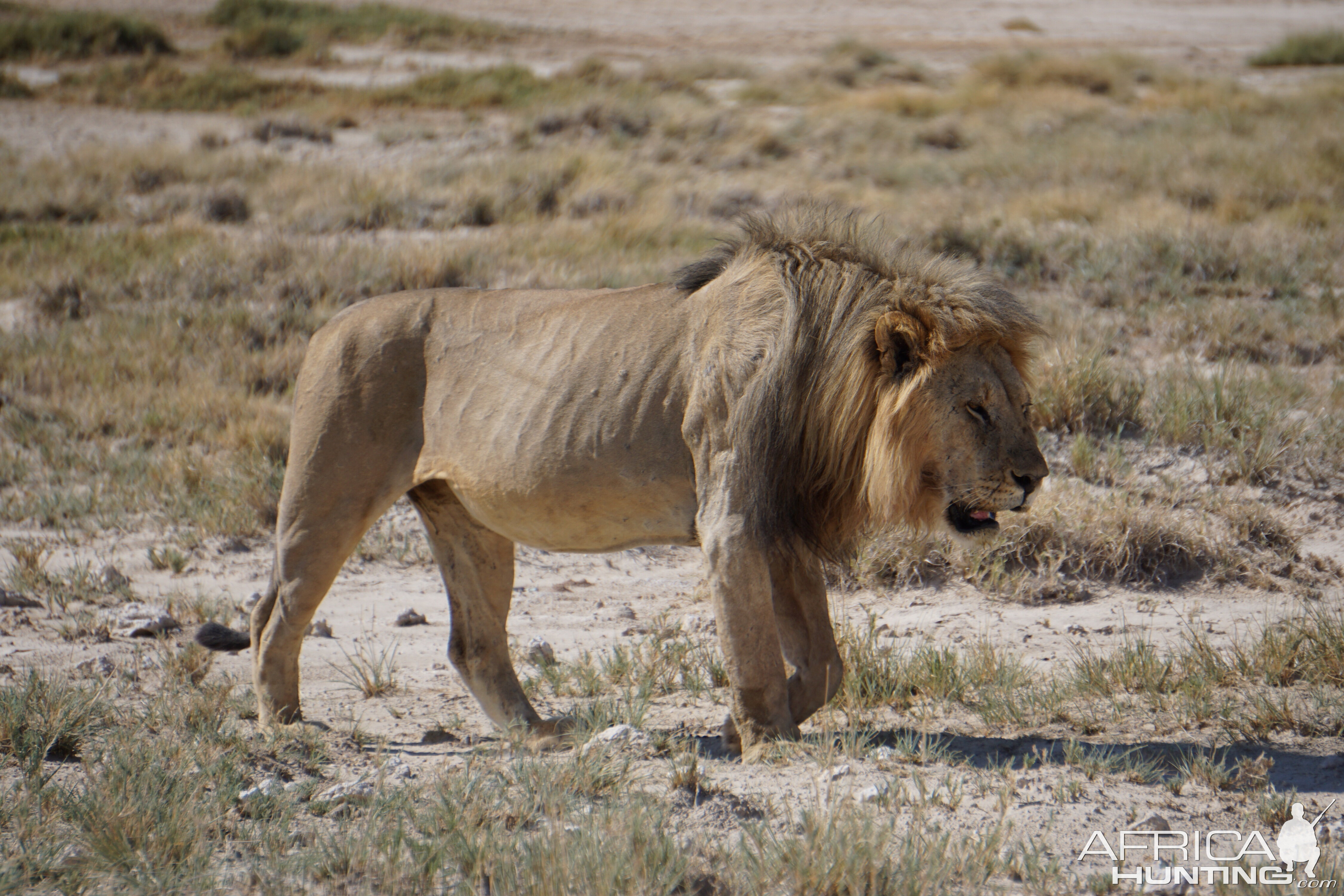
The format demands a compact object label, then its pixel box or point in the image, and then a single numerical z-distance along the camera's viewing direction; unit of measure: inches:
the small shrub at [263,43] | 2541.8
